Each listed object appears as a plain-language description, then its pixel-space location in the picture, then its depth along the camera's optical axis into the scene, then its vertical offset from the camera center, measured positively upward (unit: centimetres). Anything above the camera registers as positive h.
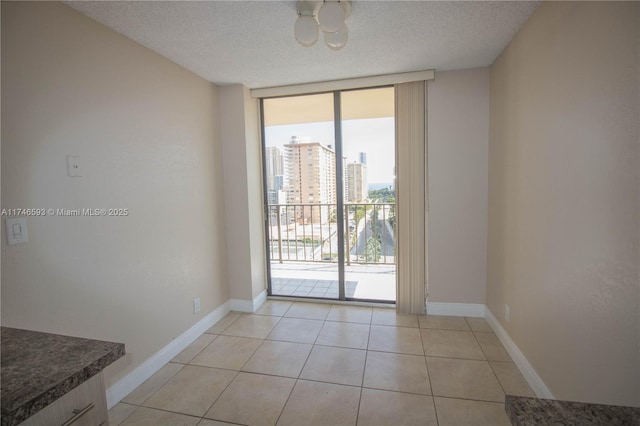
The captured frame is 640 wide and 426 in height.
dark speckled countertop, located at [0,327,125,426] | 69 -45
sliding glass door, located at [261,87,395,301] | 307 +16
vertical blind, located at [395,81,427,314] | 275 -1
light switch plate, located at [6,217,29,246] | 132 -12
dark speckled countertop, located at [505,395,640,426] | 62 -49
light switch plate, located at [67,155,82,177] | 159 +20
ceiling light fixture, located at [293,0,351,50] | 152 +95
